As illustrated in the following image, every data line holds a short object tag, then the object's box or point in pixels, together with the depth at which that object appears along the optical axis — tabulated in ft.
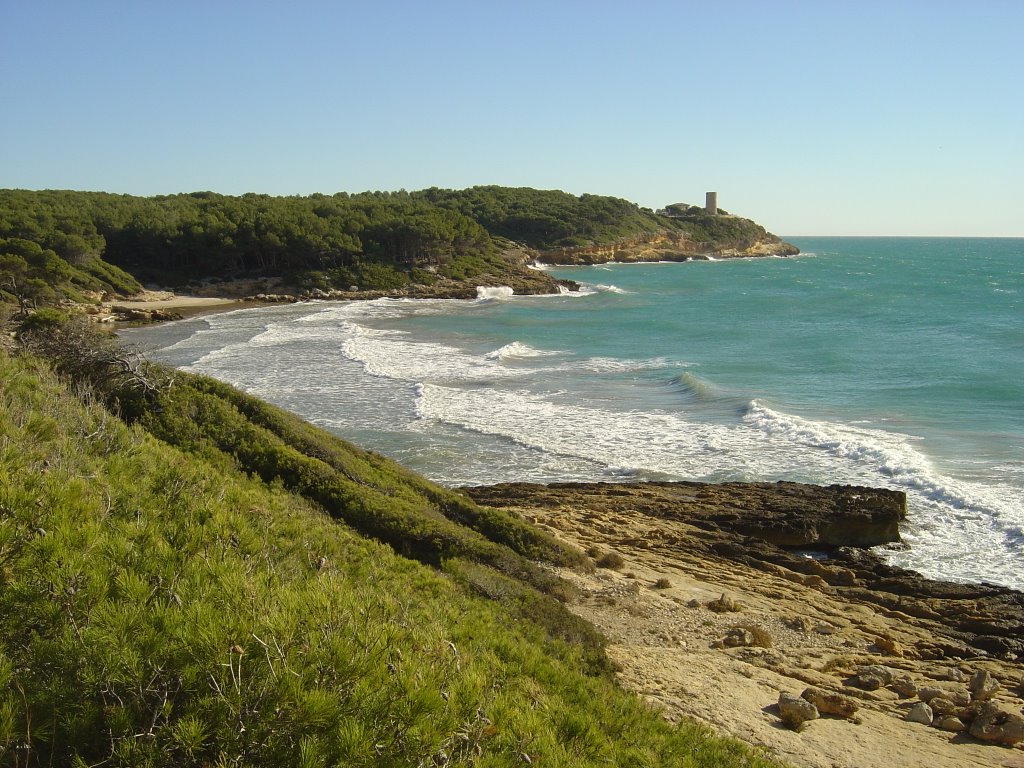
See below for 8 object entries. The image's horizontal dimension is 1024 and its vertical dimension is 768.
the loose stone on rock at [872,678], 28.43
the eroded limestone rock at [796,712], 24.71
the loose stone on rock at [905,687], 27.96
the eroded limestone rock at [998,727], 25.08
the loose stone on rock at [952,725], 25.79
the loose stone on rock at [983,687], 28.43
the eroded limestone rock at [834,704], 25.57
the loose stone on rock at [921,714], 25.99
